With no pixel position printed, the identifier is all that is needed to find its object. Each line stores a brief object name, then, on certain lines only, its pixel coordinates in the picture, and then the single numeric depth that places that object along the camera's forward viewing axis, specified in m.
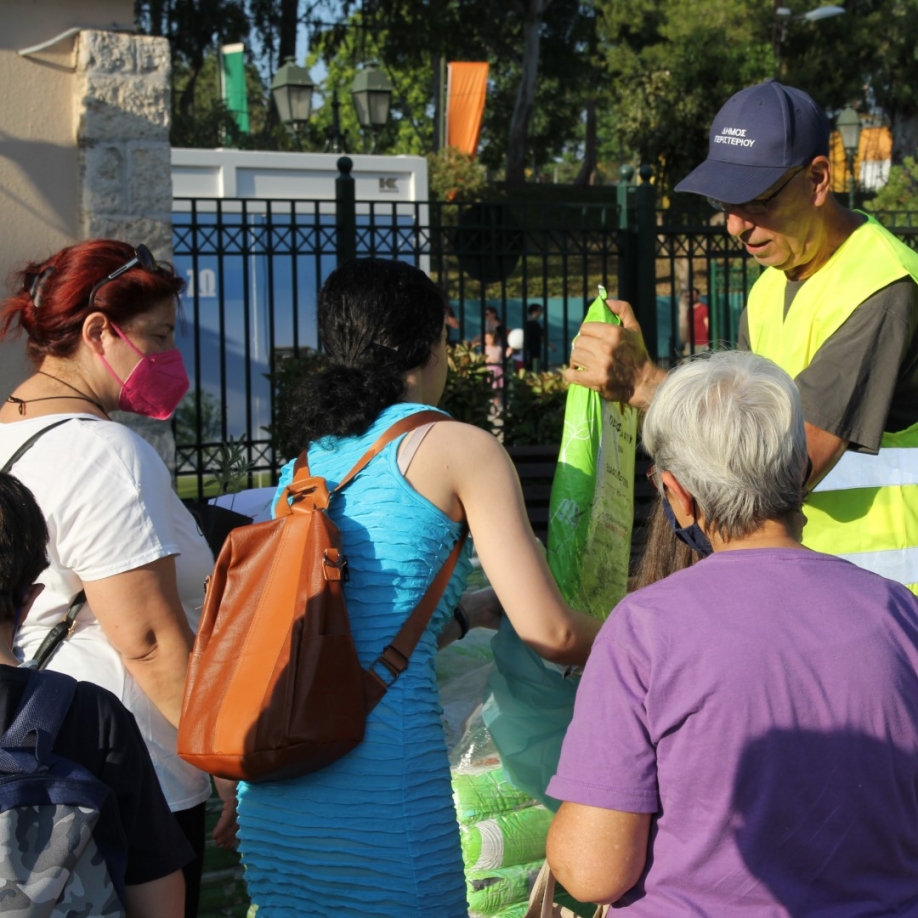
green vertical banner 24.36
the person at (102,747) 1.63
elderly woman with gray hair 1.58
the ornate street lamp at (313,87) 13.33
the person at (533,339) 13.94
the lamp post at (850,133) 20.42
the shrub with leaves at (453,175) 27.02
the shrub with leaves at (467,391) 6.92
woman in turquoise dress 2.05
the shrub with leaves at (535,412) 7.06
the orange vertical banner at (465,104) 27.66
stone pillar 5.21
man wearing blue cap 2.38
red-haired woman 2.22
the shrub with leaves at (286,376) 6.75
